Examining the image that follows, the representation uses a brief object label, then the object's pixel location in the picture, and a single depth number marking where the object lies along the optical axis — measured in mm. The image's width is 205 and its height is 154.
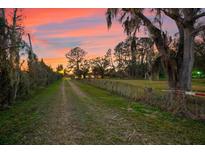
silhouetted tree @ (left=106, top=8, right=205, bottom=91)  5196
